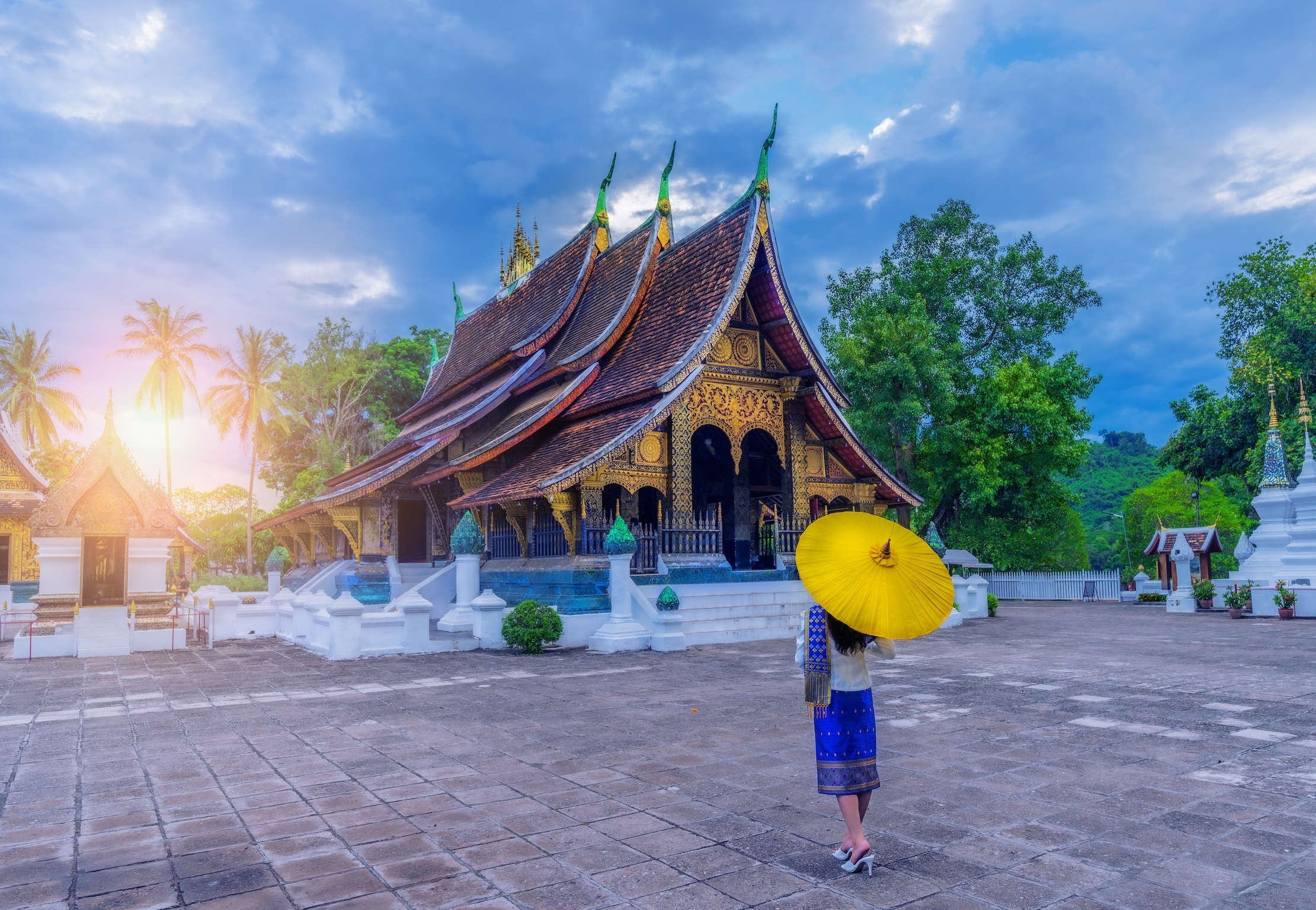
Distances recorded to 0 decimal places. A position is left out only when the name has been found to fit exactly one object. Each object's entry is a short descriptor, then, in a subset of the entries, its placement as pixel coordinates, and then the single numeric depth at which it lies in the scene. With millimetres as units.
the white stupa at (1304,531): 18109
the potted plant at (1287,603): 17250
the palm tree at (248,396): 36344
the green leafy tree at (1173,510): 44281
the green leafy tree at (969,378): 25469
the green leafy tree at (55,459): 35219
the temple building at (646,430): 13578
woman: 3414
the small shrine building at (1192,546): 22766
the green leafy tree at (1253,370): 23406
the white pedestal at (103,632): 12430
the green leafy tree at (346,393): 37469
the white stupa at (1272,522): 18797
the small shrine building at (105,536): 12453
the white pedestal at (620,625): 11414
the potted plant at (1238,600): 18156
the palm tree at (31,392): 33500
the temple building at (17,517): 21359
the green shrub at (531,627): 11172
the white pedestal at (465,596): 12969
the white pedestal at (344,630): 10922
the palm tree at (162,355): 34500
